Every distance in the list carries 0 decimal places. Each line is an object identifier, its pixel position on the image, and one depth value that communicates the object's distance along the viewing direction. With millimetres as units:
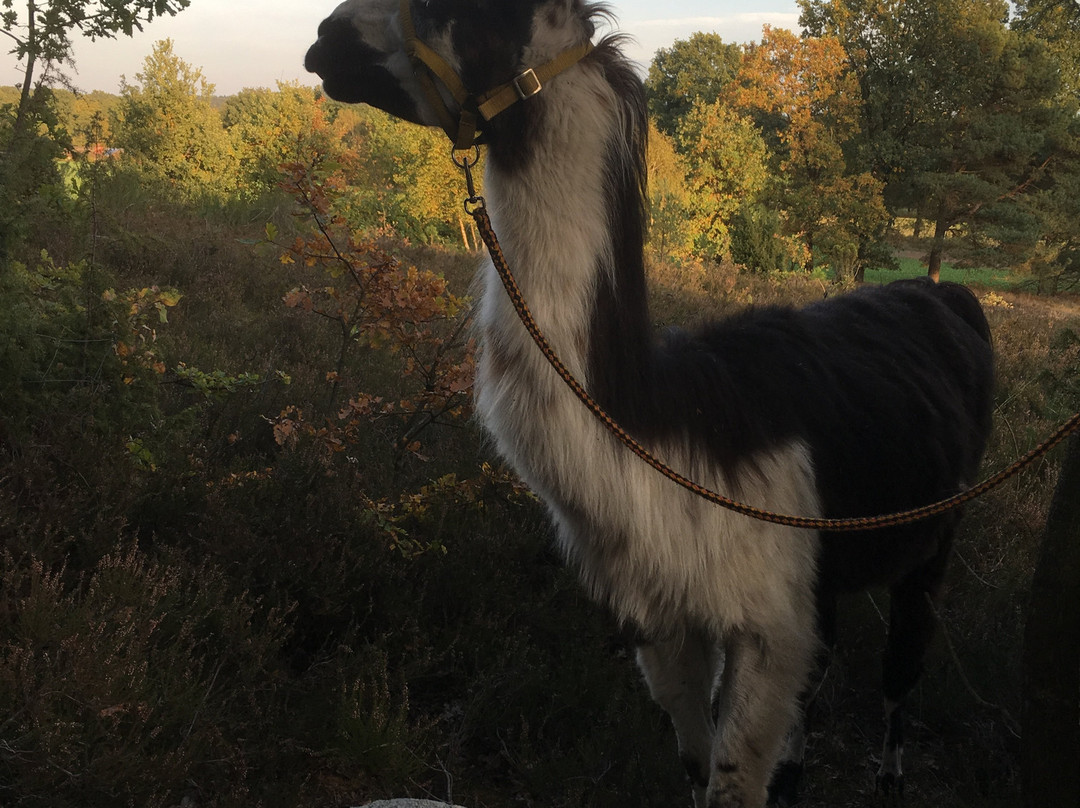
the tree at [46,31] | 3465
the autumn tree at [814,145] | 29250
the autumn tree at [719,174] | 23000
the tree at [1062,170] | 31328
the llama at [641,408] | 2154
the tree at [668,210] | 20328
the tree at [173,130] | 19453
